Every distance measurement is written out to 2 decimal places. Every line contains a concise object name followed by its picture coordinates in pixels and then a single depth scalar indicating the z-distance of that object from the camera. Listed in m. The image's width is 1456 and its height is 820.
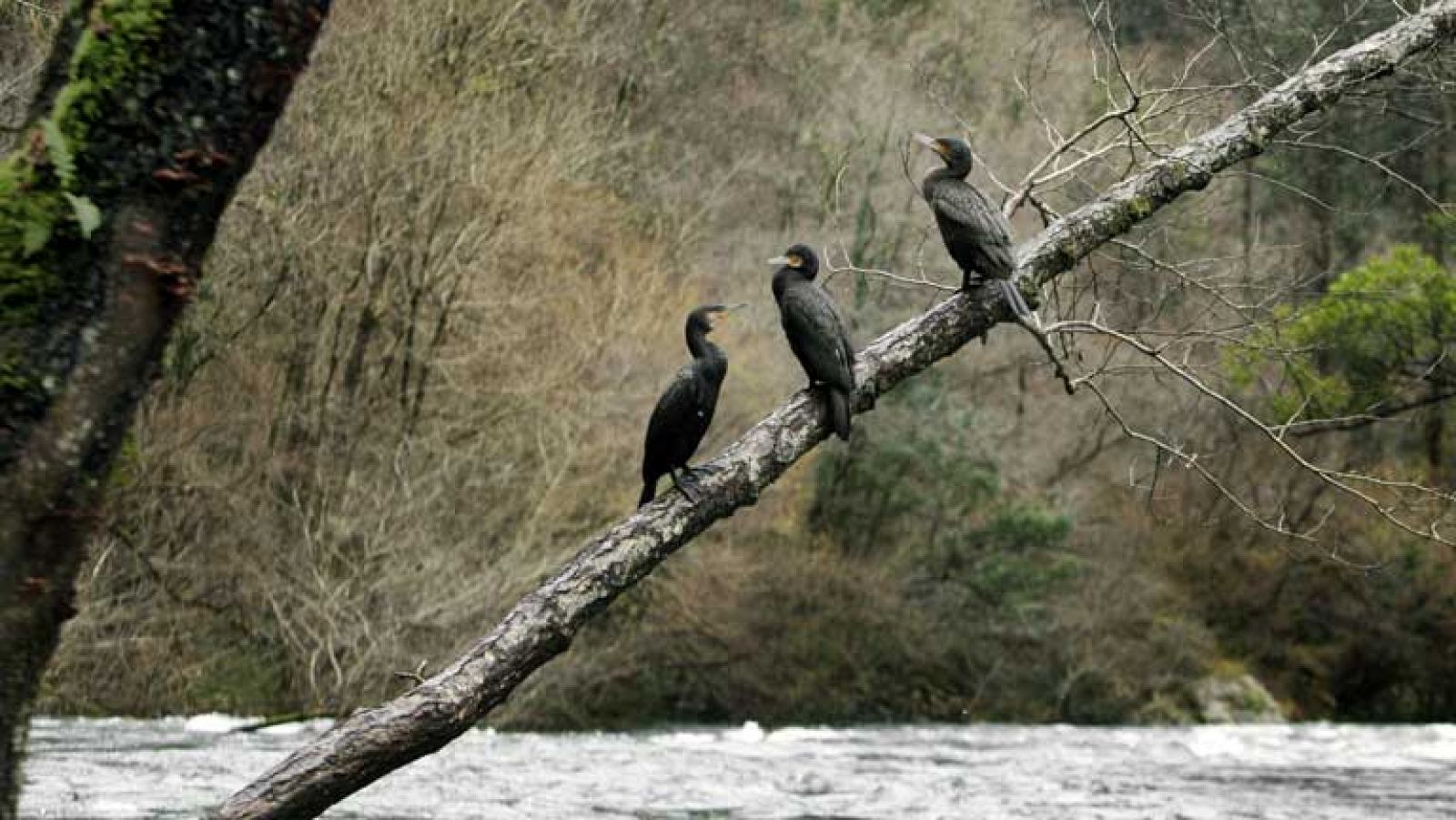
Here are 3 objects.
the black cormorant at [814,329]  11.66
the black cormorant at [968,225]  12.23
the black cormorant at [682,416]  14.49
